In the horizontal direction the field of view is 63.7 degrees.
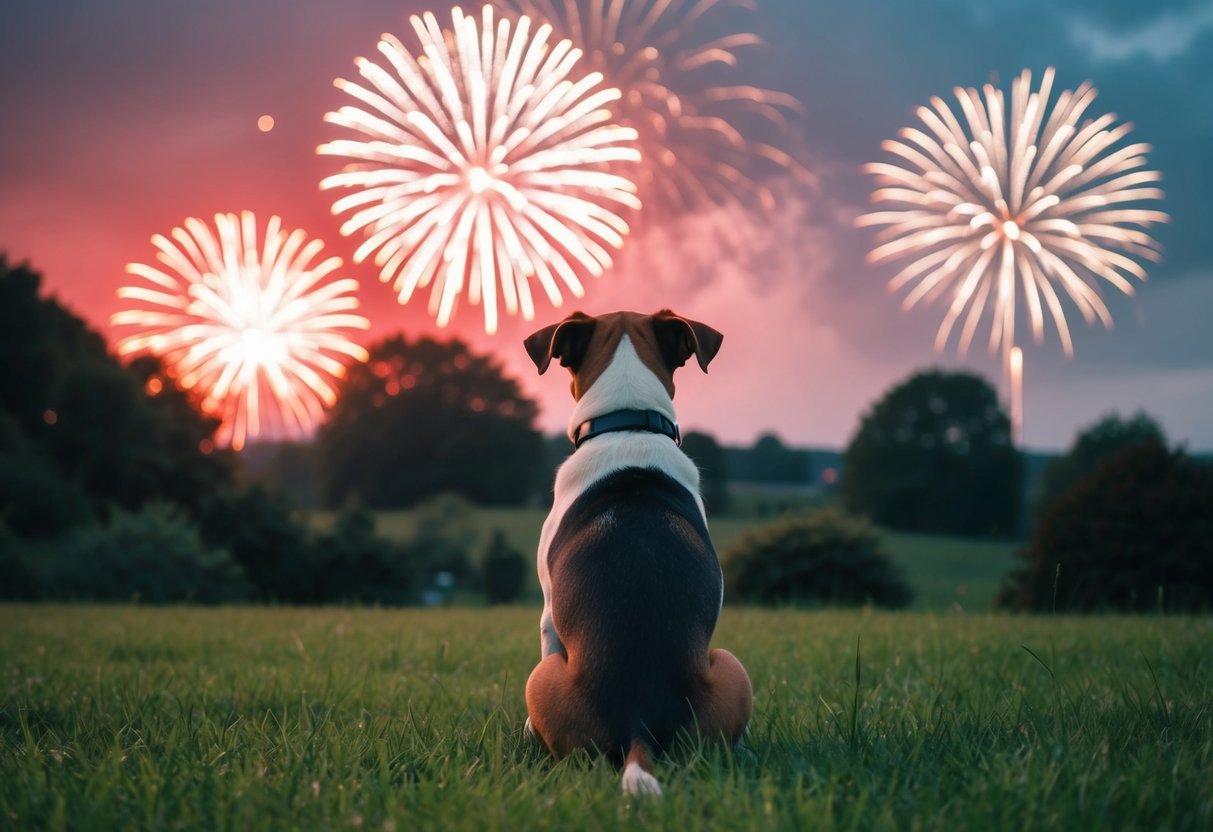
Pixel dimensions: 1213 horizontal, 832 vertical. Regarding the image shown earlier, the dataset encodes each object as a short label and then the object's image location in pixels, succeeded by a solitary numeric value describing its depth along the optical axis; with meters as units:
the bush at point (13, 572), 24.95
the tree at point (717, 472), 56.88
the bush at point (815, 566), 21.36
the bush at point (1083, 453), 57.44
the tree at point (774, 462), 87.25
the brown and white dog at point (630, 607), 3.65
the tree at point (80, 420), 38.19
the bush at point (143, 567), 24.52
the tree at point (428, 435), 68.70
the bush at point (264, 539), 34.28
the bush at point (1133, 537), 16.50
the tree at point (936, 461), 61.09
